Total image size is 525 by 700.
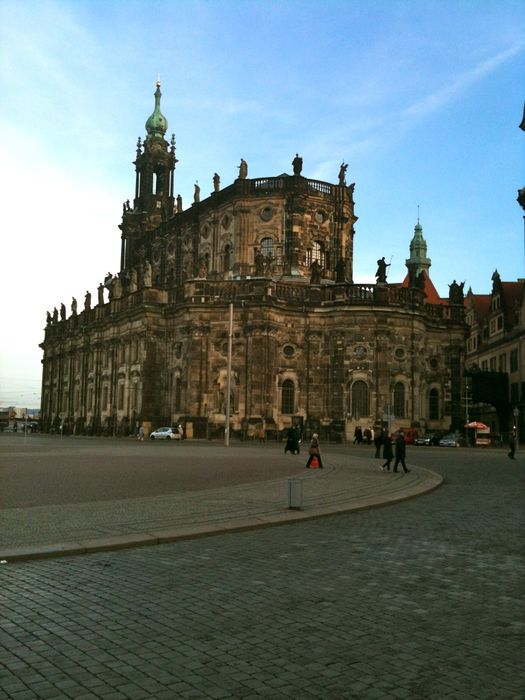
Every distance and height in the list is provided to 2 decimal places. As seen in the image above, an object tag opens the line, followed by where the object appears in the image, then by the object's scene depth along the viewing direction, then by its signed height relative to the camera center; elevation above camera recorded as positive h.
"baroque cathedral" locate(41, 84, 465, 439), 55.81 +7.91
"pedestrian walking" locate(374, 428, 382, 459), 33.60 -0.59
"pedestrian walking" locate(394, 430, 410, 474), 24.81 -0.68
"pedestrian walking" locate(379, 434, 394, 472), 25.64 -0.76
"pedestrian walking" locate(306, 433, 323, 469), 25.23 -0.77
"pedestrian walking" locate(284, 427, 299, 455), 35.97 -0.62
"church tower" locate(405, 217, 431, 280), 109.19 +27.29
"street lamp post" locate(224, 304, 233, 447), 45.00 +3.21
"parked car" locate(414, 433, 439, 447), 55.09 -0.64
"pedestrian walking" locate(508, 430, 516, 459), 34.23 -0.58
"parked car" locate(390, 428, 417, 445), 55.33 -0.27
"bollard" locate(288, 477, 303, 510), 14.36 -1.30
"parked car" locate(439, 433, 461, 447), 54.28 -0.68
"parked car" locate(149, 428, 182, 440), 55.47 -0.49
